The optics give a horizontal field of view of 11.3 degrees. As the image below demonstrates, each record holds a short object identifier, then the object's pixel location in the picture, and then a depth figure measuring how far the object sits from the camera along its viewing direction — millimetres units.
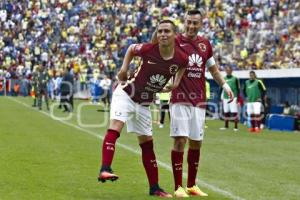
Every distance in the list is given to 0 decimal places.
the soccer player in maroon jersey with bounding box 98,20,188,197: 17368
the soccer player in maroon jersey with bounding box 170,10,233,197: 18267
